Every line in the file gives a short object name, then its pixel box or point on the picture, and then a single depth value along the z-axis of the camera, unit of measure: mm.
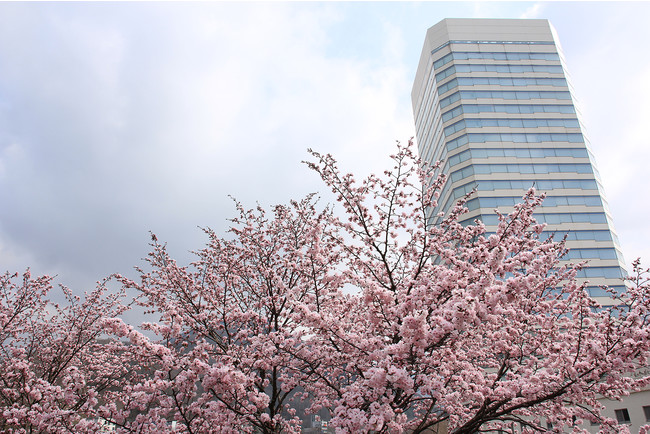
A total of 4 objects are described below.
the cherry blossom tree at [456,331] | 5879
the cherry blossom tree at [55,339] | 12219
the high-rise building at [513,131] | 44188
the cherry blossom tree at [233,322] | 6680
